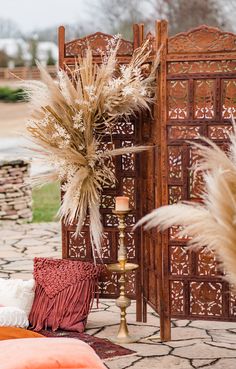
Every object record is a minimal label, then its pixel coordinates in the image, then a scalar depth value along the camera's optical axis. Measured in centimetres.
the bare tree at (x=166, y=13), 2436
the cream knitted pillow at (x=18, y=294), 652
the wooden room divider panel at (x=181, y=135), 613
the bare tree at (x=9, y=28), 3597
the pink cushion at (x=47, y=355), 434
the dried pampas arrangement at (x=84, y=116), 636
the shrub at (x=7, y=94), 3098
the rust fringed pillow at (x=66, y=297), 661
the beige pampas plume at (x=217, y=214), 323
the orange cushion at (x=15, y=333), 558
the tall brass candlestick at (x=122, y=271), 636
